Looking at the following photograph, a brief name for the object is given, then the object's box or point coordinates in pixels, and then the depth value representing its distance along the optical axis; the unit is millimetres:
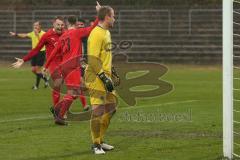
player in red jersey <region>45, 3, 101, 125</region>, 14586
